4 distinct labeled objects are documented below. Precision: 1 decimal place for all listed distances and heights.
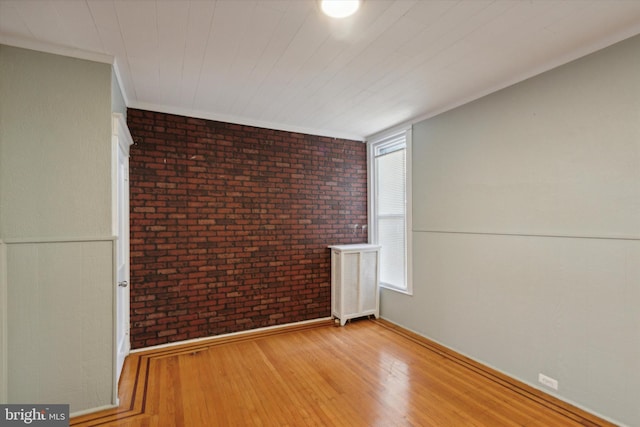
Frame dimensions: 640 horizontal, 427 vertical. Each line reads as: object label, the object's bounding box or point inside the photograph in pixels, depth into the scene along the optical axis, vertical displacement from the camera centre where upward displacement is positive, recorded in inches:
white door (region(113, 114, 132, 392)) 100.6 -1.9
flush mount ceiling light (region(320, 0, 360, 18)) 68.6 +45.9
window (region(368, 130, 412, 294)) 158.9 +4.9
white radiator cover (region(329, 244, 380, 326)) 163.6 -34.7
